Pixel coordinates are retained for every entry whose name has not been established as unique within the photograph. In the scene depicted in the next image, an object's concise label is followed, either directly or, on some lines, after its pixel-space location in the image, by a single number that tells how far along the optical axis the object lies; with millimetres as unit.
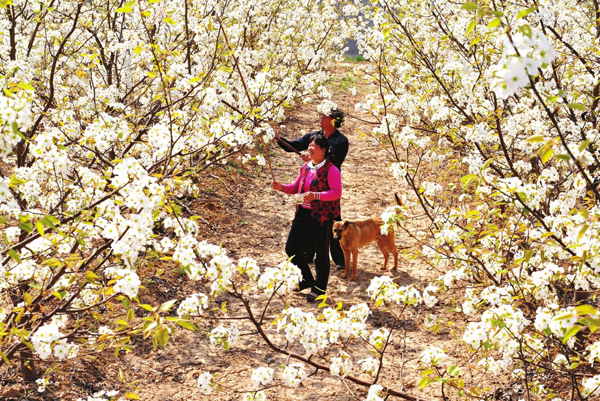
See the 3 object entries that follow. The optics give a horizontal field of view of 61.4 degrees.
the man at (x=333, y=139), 6676
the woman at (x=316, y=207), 5914
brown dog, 6695
